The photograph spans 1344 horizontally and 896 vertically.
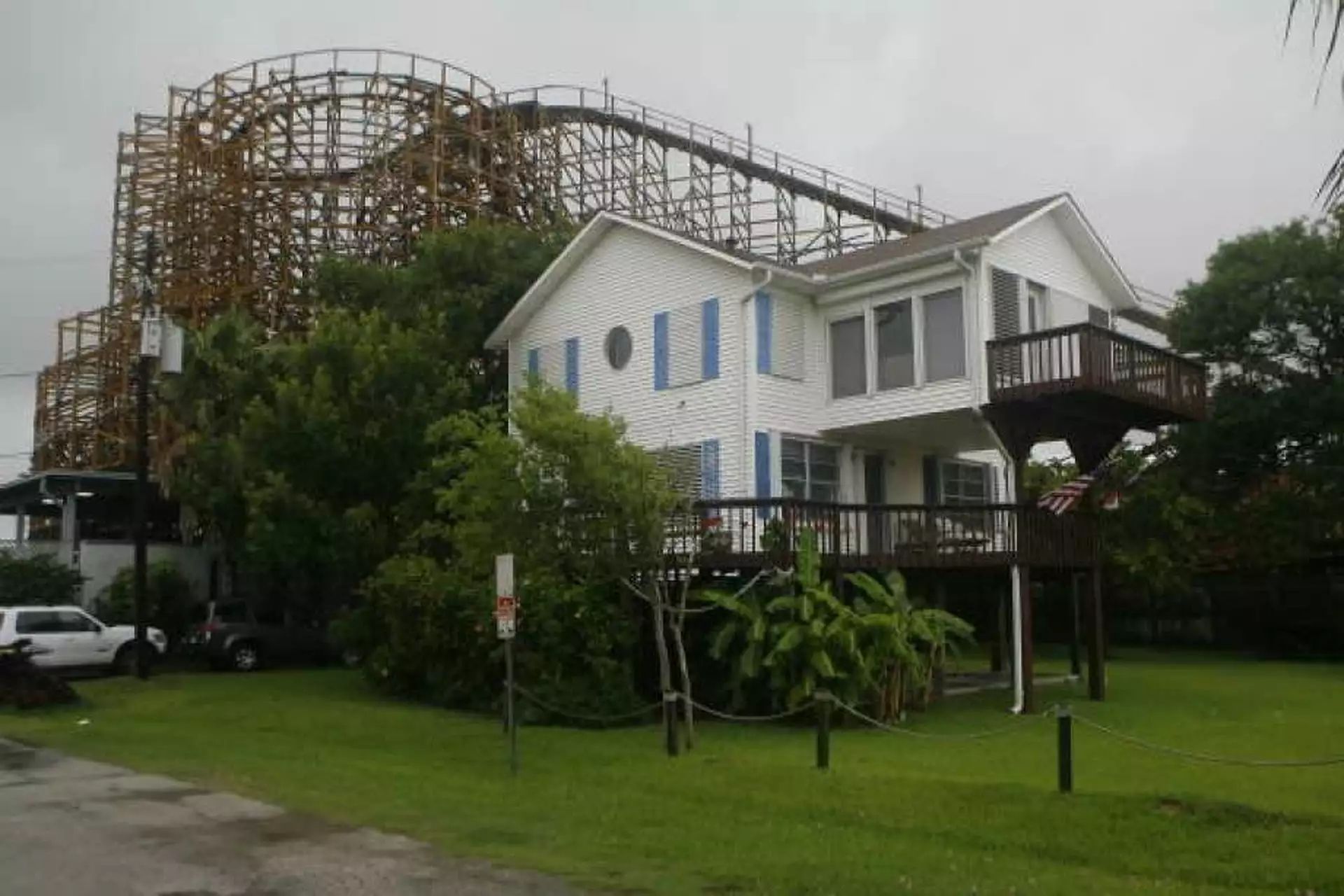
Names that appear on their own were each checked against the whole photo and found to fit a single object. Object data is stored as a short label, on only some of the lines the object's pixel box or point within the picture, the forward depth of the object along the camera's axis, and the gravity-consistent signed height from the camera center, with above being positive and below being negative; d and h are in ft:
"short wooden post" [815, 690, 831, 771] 47.50 -4.88
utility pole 87.15 +7.37
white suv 87.76 -2.94
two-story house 73.00 +12.42
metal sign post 48.39 -0.64
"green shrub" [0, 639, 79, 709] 71.82 -5.04
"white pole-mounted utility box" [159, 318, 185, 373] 88.38 +15.50
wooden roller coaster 128.16 +39.11
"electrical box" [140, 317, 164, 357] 85.87 +15.84
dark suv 98.73 -3.50
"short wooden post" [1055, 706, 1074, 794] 39.68 -4.69
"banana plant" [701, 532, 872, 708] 63.93 -2.42
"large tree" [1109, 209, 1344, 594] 117.80 +13.72
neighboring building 113.50 +5.94
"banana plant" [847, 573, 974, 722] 65.46 -2.48
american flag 75.56 +5.10
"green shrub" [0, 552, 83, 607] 102.32 +0.84
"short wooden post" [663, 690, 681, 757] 53.06 -5.08
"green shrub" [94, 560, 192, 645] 106.83 -0.68
